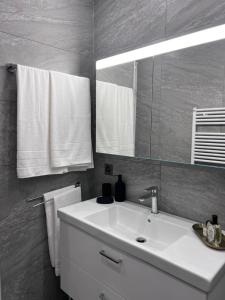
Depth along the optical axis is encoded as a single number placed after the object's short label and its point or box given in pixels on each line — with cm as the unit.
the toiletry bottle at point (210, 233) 102
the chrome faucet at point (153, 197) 136
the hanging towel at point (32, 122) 131
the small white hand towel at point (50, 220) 152
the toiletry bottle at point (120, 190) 158
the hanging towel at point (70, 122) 147
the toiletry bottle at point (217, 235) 101
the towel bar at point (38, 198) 146
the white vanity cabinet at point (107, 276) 89
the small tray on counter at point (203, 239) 98
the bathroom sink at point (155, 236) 84
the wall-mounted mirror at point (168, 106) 114
